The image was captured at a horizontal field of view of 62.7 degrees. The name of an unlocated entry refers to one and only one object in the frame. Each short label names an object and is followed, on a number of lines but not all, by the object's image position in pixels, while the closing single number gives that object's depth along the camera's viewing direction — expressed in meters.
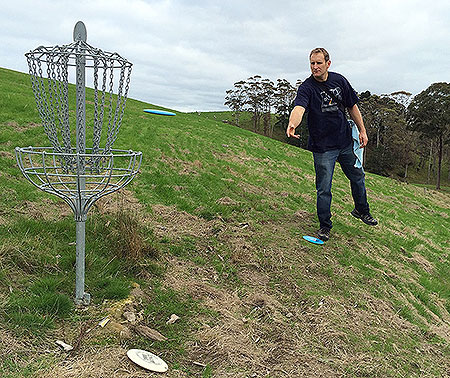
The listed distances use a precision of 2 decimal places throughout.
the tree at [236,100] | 65.14
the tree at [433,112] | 40.03
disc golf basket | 3.12
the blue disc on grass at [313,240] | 5.83
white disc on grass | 2.72
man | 5.26
